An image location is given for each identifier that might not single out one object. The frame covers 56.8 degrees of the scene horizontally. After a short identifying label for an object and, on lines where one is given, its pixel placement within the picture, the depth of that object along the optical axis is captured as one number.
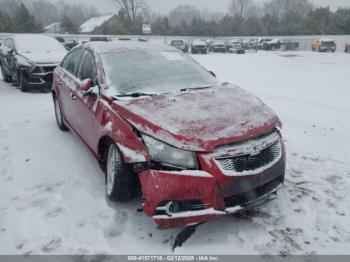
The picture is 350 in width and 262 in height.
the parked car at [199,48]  31.33
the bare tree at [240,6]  89.12
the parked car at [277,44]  40.44
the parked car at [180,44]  32.31
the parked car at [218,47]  34.39
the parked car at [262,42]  41.03
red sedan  2.71
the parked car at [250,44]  41.14
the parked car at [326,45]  34.14
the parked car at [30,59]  9.31
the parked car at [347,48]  33.09
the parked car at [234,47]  32.41
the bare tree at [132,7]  61.50
